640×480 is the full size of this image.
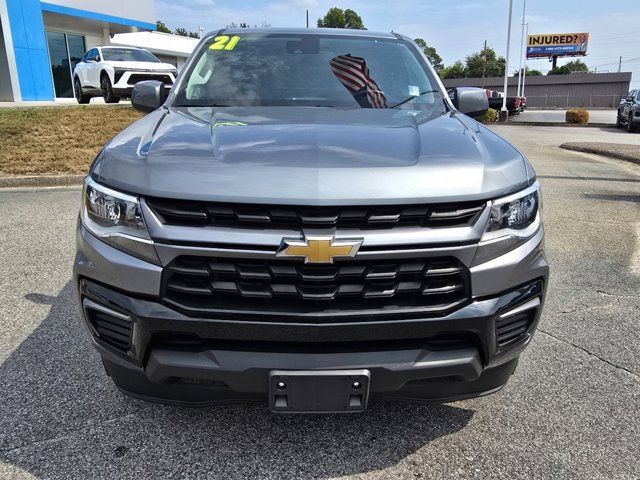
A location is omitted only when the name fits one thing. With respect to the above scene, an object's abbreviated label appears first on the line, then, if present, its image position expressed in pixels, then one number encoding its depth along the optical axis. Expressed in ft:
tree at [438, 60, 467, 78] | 303.27
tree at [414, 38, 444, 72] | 357.45
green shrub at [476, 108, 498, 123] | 86.77
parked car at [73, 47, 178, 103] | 47.52
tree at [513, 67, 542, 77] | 324.02
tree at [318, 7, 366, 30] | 285.64
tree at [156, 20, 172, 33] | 281.33
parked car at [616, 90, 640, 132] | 68.08
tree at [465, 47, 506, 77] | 303.70
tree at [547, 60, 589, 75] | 322.79
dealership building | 65.00
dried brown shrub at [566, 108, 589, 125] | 85.15
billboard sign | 273.75
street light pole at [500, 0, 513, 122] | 97.79
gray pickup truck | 5.93
